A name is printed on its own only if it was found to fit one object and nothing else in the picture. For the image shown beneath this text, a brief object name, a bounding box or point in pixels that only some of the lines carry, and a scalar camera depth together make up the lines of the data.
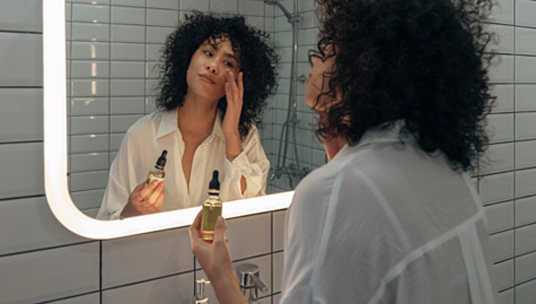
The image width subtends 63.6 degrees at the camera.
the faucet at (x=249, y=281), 1.04
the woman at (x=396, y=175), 0.58
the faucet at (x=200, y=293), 1.00
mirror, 0.87
